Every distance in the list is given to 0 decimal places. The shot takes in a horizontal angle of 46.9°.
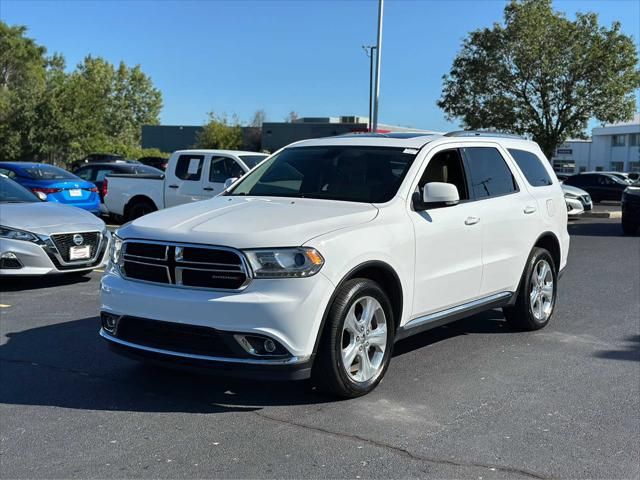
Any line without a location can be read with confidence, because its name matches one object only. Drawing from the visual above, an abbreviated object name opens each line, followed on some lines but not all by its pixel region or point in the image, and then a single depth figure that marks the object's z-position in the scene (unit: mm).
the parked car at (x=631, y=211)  16922
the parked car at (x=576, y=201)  21117
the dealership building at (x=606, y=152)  78250
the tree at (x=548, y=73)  29375
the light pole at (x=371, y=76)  36188
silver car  8633
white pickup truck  13930
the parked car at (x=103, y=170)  19156
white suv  4477
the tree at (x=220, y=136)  62312
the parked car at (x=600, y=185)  33906
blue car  14930
